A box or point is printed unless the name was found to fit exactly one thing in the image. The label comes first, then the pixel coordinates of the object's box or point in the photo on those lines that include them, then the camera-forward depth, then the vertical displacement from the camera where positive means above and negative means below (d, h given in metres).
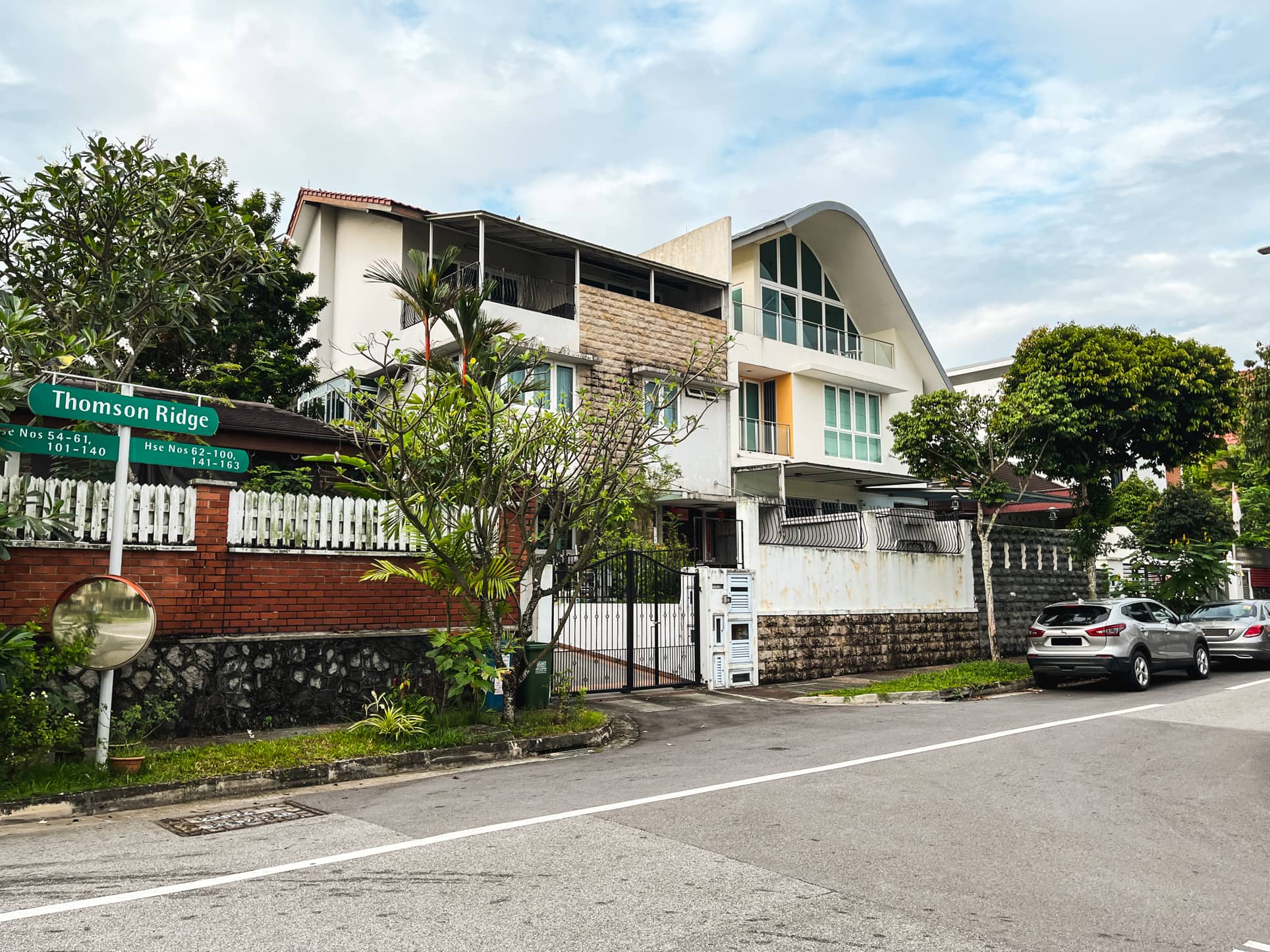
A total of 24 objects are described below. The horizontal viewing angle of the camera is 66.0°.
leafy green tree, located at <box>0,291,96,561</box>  8.04 +2.06
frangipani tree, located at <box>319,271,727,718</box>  10.42 +1.29
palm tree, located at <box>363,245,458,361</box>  14.37 +4.50
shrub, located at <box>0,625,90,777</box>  7.71 -0.88
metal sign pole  8.41 +0.45
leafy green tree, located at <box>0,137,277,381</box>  12.79 +4.79
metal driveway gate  14.80 -0.57
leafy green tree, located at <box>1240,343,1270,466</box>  22.33 +4.16
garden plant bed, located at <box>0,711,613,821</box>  7.63 -1.56
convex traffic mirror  8.16 -0.21
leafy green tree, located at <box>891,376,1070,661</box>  18.67 +2.93
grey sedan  19.48 -0.97
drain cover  6.97 -1.68
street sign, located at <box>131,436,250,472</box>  8.86 +1.27
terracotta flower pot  8.09 -1.41
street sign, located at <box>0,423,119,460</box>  8.10 +1.31
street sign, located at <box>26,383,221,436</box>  8.12 +1.60
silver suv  15.73 -0.97
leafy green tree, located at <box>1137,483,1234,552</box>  27.70 +1.72
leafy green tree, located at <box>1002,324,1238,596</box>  19.61 +3.64
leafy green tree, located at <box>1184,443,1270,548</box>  34.78 +3.89
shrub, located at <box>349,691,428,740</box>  9.87 -1.35
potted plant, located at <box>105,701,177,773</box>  8.12 -1.30
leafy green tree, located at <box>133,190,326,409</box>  20.23 +5.39
